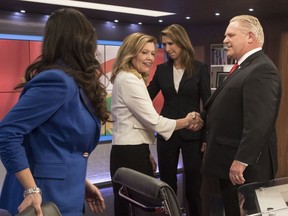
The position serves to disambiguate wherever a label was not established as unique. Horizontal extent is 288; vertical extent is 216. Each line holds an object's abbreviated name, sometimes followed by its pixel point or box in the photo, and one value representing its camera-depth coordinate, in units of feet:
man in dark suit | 7.51
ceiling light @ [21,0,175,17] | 15.85
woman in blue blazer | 5.03
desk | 4.77
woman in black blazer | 10.50
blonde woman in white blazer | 8.23
